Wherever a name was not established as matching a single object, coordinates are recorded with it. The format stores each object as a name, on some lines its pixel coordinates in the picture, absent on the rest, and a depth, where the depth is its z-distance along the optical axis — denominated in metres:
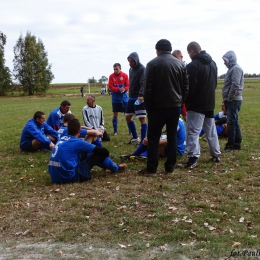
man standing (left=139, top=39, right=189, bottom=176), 6.57
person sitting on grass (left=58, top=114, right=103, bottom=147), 7.85
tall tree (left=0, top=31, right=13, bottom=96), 61.25
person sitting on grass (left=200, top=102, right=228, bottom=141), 10.56
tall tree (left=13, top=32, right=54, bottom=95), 72.31
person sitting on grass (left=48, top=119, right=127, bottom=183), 6.30
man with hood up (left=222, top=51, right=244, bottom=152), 8.52
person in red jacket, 11.37
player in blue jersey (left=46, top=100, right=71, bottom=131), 10.09
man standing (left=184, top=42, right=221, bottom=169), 7.24
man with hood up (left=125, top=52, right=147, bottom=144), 9.77
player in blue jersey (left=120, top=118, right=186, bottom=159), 8.16
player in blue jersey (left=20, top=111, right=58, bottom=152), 9.13
